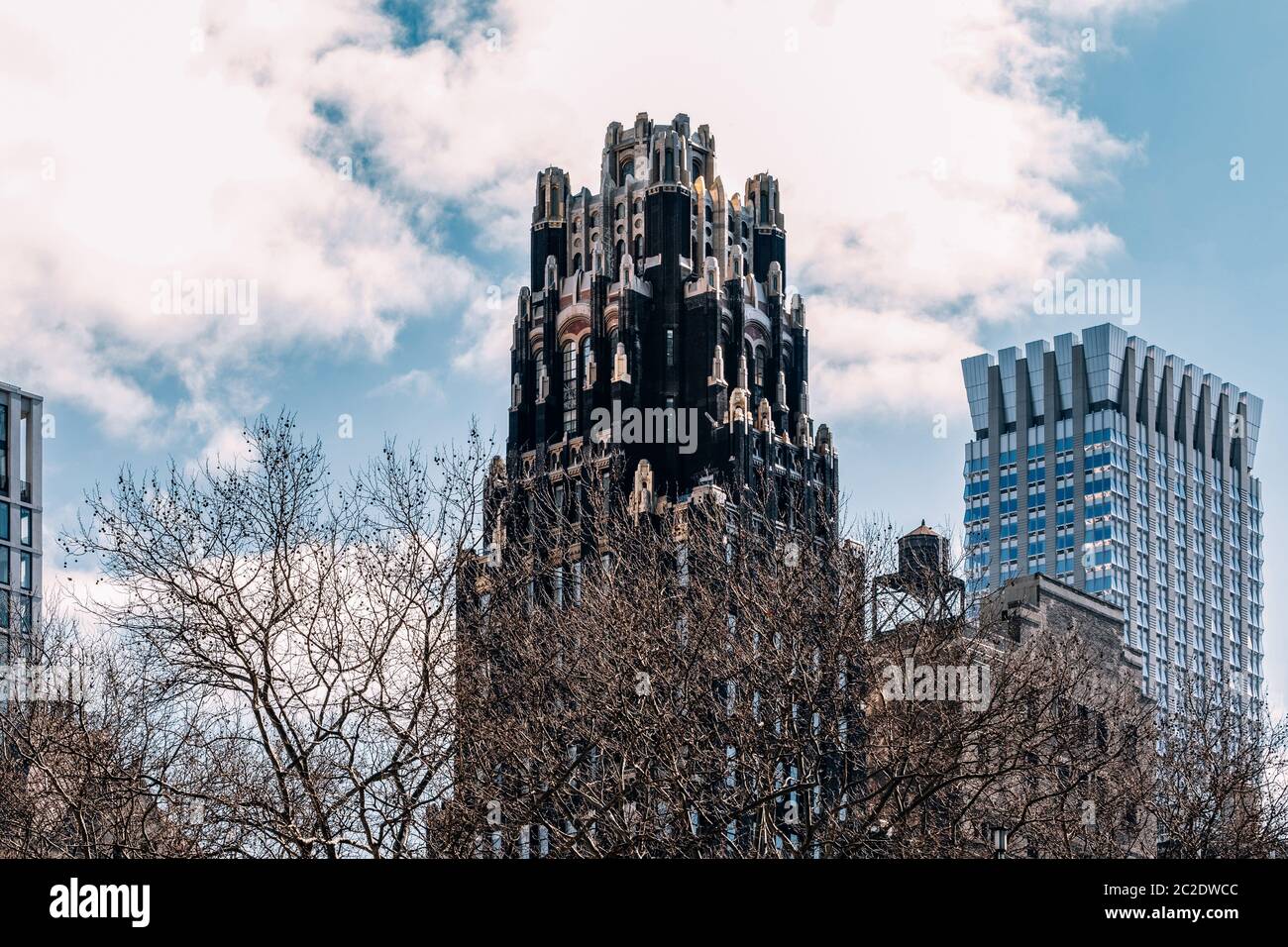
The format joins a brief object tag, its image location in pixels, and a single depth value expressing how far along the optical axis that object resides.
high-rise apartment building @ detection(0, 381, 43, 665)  134.50
